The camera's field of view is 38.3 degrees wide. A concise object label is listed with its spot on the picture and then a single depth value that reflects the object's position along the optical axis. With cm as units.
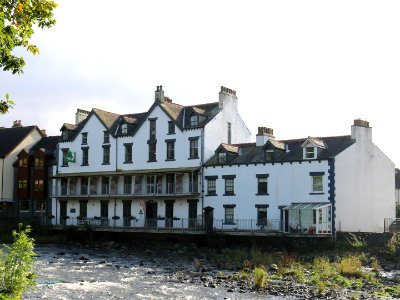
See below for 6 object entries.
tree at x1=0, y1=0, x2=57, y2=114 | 1283
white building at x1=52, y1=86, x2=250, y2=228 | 5369
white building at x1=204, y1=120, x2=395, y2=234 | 4475
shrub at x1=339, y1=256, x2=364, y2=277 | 3216
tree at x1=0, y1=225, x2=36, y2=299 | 1766
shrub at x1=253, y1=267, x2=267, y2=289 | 2833
